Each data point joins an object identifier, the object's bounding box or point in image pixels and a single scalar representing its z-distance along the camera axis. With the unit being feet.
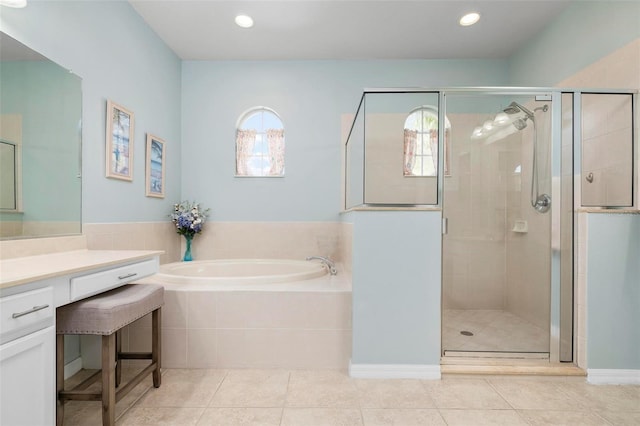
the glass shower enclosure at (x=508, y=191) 6.30
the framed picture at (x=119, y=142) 7.11
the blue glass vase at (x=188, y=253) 10.27
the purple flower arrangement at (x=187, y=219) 9.98
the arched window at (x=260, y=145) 11.05
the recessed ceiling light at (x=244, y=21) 8.45
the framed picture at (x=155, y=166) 8.79
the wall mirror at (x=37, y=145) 4.81
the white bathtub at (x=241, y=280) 6.63
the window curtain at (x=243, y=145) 11.08
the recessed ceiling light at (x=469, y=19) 8.35
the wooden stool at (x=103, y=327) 4.21
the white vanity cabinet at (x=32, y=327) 3.16
